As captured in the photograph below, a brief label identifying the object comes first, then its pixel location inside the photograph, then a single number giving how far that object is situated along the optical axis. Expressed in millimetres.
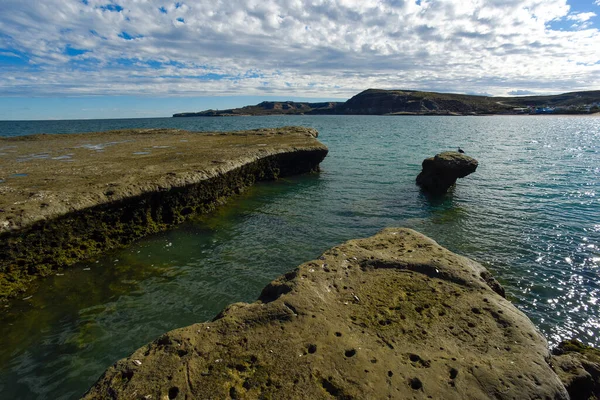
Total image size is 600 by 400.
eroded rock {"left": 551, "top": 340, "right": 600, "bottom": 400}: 5219
